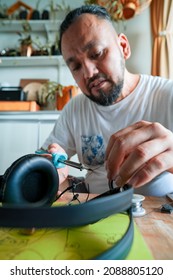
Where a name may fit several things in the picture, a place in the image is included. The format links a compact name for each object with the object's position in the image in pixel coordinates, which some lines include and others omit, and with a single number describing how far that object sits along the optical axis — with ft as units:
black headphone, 0.69
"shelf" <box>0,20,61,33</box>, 5.92
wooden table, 0.81
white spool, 1.21
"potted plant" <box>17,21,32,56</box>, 5.93
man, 2.25
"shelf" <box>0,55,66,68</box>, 5.86
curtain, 5.47
